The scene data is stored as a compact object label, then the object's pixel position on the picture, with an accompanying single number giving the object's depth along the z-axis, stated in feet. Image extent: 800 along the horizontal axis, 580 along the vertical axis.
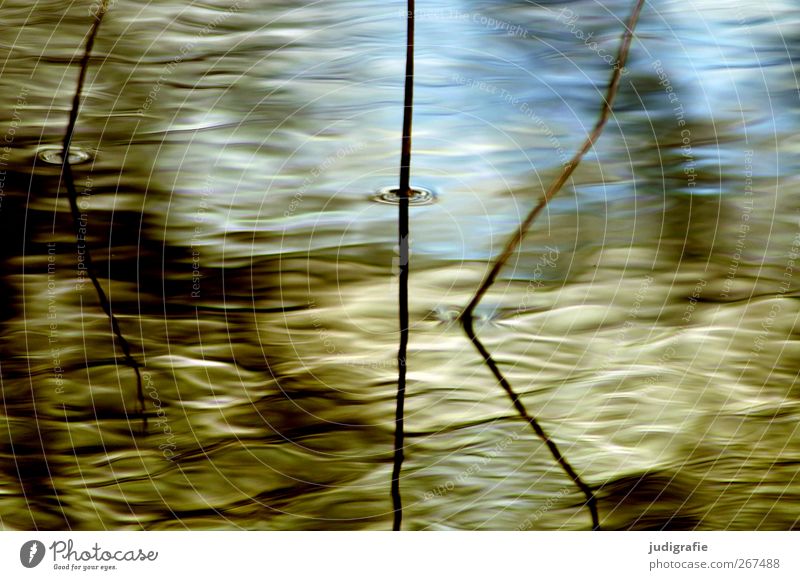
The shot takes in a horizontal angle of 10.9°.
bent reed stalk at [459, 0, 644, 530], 15.83
